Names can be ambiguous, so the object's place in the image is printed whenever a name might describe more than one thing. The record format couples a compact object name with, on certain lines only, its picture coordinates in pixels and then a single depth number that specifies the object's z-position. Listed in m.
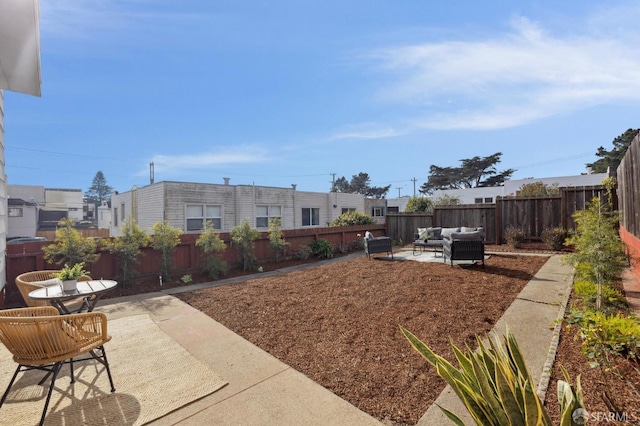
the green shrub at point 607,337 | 2.15
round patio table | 3.30
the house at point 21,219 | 20.22
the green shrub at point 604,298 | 3.50
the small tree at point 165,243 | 7.13
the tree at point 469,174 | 37.38
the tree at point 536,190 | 15.38
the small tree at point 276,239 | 9.19
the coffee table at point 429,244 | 9.72
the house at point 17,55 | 3.17
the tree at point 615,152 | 26.69
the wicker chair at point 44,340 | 2.33
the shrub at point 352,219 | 13.82
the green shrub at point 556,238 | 9.26
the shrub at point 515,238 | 10.30
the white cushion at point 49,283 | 3.96
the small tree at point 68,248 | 5.89
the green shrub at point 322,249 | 10.36
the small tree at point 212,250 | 7.54
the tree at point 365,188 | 55.84
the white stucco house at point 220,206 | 13.78
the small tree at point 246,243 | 8.33
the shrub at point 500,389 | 1.31
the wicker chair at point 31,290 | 3.77
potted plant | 3.53
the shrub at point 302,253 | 9.92
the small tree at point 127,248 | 6.57
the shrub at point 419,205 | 18.67
